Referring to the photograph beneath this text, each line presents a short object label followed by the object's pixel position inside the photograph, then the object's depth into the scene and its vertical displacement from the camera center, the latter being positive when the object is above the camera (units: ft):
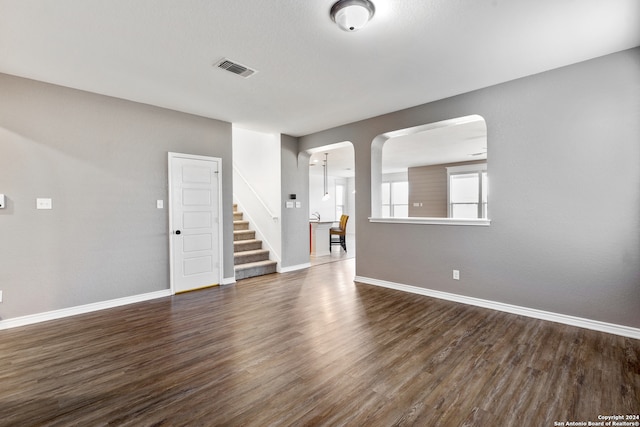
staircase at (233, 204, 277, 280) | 18.38 -2.88
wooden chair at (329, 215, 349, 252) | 28.55 -2.07
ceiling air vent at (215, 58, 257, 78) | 10.03 +4.96
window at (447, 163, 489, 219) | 30.60 +1.85
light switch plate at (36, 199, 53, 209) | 11.38 +0.34
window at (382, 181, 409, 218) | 41.55 +1.54
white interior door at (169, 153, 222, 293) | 14.89 -0.52
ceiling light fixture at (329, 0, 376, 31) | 7.09 +4.76
